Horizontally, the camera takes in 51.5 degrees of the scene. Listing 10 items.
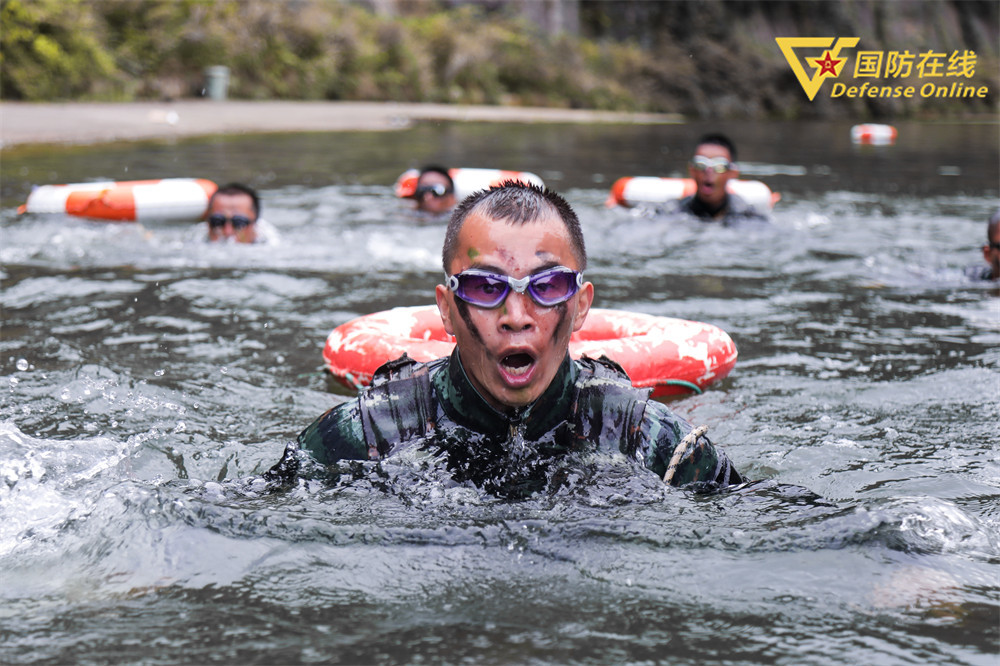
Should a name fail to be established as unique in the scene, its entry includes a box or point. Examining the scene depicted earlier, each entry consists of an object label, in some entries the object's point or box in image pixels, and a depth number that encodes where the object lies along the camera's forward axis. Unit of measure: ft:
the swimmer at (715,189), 33.04
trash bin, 80.53
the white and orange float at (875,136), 79.92
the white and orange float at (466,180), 36.78
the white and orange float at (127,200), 32.19
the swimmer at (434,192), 35.50
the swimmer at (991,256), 25.25
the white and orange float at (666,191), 36.29
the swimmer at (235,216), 29.53
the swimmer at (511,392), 9.52
